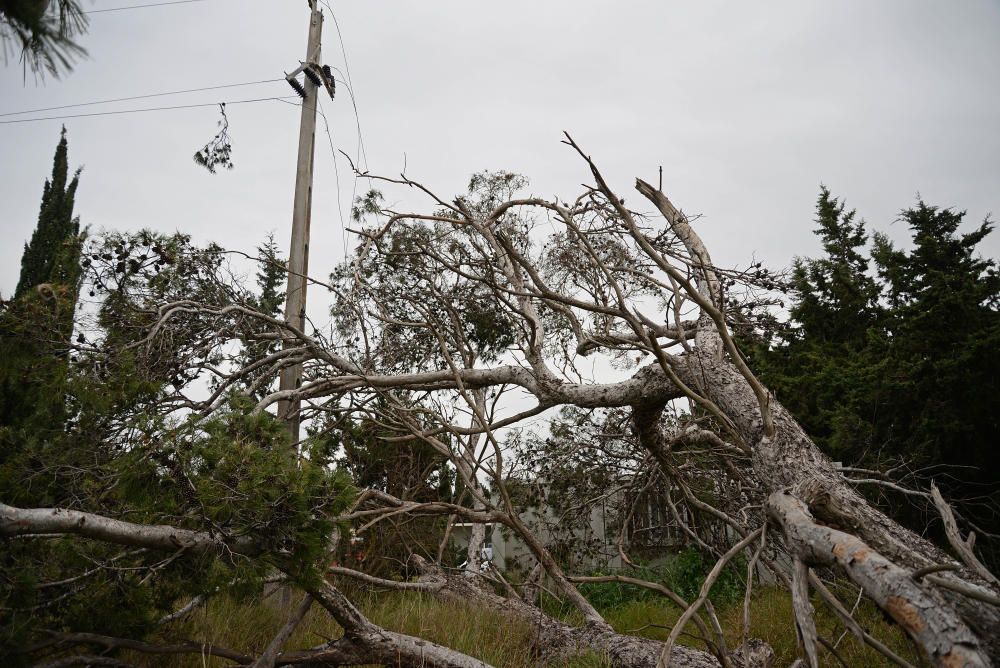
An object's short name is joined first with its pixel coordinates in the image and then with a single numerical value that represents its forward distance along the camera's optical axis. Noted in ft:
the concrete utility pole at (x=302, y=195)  18.88
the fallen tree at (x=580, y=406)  6.56
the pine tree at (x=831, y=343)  23.57
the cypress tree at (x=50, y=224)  36.61
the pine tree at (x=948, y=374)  19.17
